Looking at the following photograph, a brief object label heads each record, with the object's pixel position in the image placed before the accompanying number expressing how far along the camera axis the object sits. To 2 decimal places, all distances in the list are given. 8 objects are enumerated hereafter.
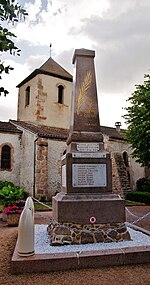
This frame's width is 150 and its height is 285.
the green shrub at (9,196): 9.28
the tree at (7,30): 1.75
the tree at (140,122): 11.58
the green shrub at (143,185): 20.71
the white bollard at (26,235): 4.10
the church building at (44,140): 16.50
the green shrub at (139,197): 16.56
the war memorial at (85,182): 5.12
